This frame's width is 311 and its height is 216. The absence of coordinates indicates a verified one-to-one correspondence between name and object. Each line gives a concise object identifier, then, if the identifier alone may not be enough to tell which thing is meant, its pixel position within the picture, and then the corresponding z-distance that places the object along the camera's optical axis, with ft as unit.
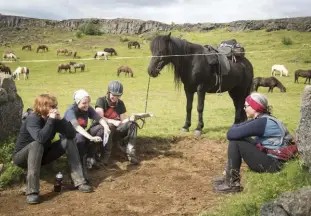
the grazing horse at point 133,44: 187.75
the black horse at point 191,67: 31.40
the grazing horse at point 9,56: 156.25
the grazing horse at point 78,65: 129.66
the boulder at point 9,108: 24.73
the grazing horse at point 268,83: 89.04
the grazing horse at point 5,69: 112.43
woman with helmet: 25.53
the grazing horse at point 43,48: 175.18
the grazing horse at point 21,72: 112.88
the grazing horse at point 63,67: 129.24
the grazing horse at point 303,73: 101.85
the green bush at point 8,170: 22.12
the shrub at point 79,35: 240.53
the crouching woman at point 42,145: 20.18
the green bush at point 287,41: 163.22
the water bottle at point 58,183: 21.35
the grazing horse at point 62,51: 168.35
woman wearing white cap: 23.21
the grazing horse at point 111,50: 172.80
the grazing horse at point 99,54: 156.56
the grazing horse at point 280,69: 114.29
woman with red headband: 18.98
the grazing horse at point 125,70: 118.97
